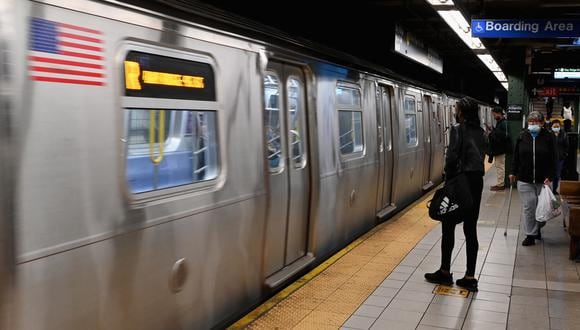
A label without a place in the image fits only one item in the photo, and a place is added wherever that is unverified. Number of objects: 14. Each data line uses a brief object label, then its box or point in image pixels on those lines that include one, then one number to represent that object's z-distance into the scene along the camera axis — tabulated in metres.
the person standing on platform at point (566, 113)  21.67
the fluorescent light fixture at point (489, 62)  14.07
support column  12.49
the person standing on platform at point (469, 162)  4.97
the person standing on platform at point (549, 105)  30.50
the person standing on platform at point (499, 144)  9.96
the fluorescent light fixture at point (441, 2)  7.05
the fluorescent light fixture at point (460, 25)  8.04
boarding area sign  8.38
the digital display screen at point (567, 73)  17.59
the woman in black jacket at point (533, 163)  6.50
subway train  2.35
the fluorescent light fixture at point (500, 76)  19.44
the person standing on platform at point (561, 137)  9.84
